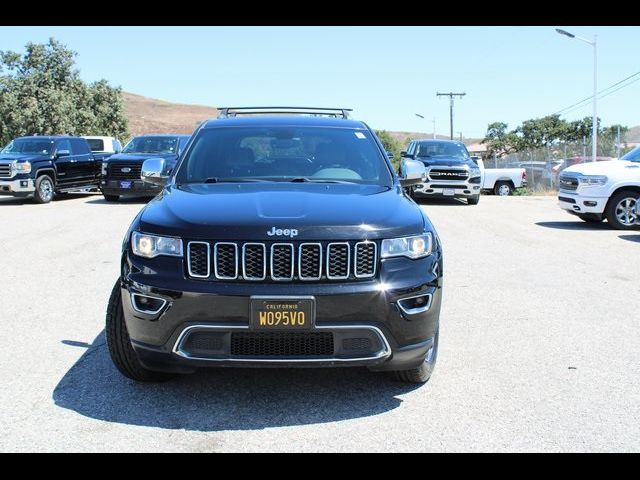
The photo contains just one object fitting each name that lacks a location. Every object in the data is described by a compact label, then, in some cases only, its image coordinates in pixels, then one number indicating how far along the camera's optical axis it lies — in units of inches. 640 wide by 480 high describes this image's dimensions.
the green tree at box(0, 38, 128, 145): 1756.9
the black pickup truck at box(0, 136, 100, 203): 752.3
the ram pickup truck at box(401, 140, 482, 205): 778.2
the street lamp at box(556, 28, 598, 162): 1217.4
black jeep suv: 154.1
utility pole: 2751.0
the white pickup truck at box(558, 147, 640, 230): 540.7
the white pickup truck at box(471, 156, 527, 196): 1072.8
